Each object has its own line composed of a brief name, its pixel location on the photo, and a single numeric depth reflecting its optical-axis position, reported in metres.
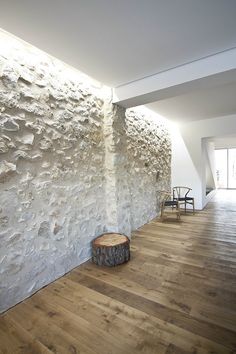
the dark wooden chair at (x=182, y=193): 4.83
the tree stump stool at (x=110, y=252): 2.29
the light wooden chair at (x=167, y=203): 4.02
